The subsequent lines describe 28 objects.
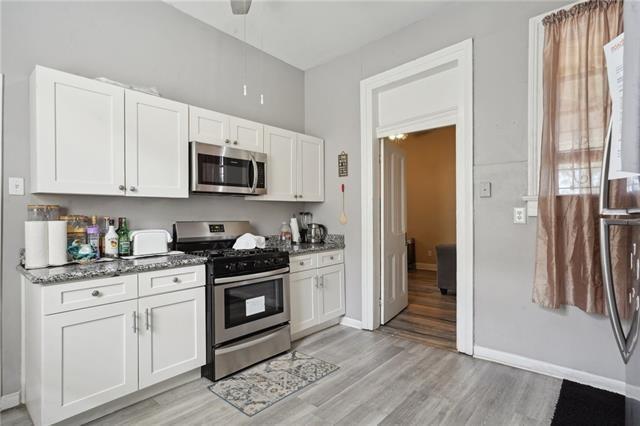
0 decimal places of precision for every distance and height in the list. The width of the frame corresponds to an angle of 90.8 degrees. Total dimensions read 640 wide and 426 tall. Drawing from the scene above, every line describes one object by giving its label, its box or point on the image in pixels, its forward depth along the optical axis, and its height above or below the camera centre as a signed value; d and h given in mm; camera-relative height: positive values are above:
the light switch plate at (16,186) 2000 +178
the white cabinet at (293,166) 3205 +509
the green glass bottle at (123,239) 2283 -187
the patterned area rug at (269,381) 2025 -1205
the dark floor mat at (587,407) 1766 -1169
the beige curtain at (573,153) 2014 +391
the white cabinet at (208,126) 2572 +738
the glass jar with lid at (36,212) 2012 +11
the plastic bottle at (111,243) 2217 -208
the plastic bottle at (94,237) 2152 -161
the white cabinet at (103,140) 1905 +499
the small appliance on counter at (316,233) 3629 -238
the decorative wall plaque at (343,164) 3537 +543
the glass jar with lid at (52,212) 2053 +11
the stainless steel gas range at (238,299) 2262 -673
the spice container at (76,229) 2121 -104
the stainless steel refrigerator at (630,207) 722 +13
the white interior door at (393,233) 3445 -241
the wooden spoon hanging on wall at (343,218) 3523 -63
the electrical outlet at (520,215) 2385 -25
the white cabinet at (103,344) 1646 -776
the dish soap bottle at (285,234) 3521 -239
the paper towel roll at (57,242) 1907 -172
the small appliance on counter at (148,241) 2334 -214
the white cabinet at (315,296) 2951 -844
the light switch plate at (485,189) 2551 +182
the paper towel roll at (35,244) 1861 -179
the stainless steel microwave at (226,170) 2551 +375
